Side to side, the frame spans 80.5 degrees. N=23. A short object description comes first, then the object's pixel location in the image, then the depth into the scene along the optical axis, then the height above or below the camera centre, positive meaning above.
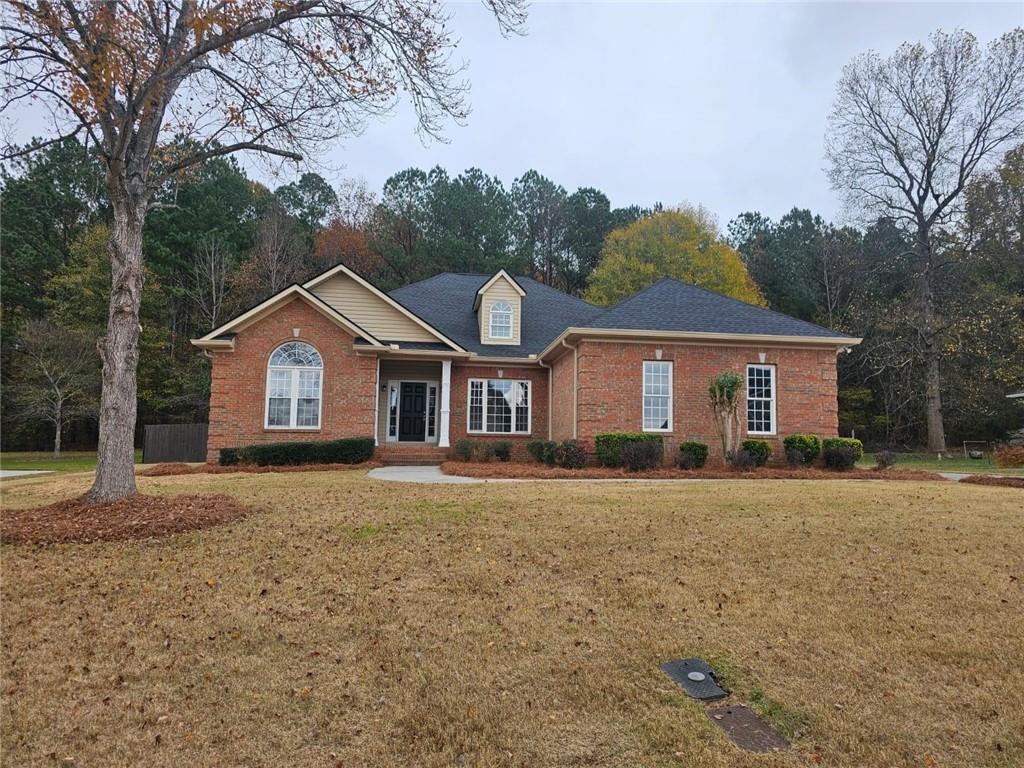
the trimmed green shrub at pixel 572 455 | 14.50 -0.72
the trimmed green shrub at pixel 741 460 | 14.20 -0.78
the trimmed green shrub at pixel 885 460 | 14.82 -0.77
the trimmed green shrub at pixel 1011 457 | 16.91 -0.76
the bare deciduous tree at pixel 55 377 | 25.88 +1.89
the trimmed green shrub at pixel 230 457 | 15.05 -0.89
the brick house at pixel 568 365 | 15.72 +1.63
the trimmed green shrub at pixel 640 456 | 13.81 -0.69
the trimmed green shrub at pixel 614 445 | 14.46 -0.47
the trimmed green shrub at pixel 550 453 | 15.00 -0.70
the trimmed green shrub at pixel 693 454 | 14.30 -0.66
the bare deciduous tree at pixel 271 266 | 31.27 +8.22
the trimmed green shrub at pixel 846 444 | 14.97 -0.40
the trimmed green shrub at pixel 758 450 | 14.68 -0.55
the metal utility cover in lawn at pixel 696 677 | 3.59 -1.57
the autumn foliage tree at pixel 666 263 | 34.88 +9.61
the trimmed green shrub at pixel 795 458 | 15.06 -0.76
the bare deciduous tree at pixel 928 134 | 26.11 +13.62
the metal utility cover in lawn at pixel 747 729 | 3.06 -1.60
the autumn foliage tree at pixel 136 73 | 7.87 +4.88
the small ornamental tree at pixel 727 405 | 14.30 +0.52
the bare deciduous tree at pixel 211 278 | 31.02 +7.54
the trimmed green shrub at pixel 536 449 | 16.17 -0.68
